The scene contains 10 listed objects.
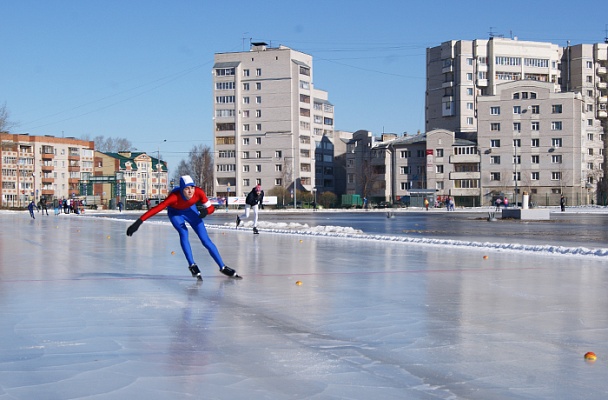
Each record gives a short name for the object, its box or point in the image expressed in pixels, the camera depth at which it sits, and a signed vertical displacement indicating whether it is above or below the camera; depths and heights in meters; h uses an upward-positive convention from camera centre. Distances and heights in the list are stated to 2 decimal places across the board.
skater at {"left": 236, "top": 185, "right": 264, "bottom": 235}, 23.24 +0.03
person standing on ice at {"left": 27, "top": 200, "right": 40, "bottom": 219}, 53.05 -0.46
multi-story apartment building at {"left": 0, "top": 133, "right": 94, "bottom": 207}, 127.50 +6.60
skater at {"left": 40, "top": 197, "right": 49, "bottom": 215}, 64.22 -0.03
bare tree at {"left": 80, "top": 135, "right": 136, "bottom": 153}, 169.00 +12.95
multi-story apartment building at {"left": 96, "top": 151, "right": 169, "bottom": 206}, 144.00 +6.23
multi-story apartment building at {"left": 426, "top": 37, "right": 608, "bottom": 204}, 97.25 +12.41
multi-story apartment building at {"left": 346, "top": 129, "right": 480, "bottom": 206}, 101.81 +4.31
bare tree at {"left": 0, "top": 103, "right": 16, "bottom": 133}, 73.18 +7.86
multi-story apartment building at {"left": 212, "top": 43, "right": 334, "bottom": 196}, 112.00 +12.44
